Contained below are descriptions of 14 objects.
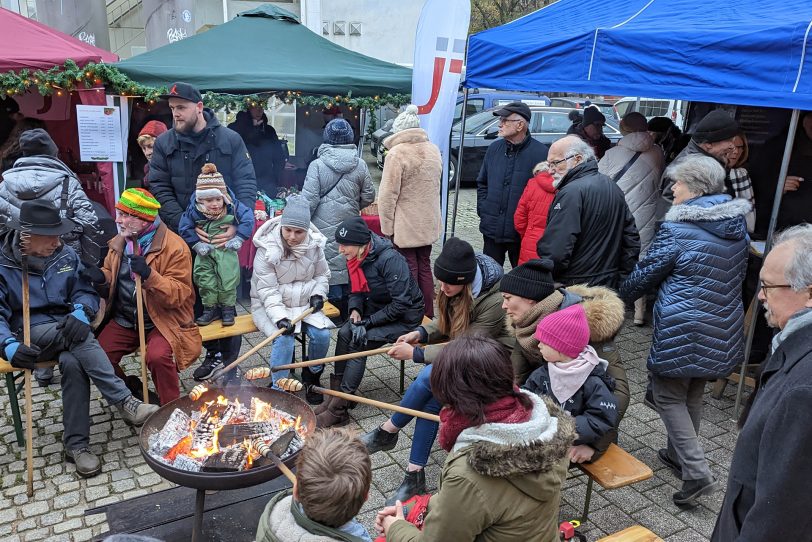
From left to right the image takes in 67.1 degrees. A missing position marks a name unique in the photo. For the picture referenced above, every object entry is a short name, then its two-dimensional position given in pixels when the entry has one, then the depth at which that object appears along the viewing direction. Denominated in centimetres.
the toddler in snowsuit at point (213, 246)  492
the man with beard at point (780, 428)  180
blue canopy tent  396
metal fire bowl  296
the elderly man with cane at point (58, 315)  386
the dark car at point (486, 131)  1283
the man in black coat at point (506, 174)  597
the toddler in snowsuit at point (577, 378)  310
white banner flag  672
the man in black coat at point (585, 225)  450
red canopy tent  621
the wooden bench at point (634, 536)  294
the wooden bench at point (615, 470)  327
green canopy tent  692
